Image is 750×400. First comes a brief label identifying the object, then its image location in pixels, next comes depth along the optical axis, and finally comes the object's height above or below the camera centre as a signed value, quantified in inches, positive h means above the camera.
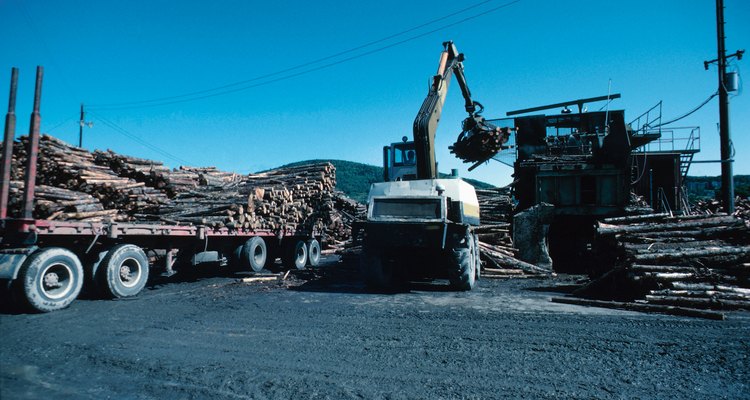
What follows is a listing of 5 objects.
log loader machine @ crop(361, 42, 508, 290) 354.3 -0.6
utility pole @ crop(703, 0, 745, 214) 581.6 +156.9
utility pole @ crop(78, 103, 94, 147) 1464.8 +338.9
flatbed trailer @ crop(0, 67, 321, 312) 250.2 -25.9
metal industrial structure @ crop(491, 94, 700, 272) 605.3 +65.2
